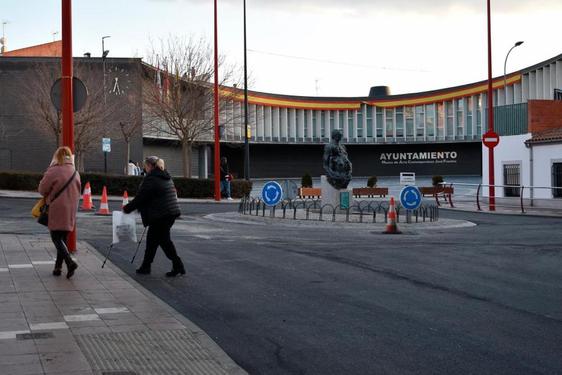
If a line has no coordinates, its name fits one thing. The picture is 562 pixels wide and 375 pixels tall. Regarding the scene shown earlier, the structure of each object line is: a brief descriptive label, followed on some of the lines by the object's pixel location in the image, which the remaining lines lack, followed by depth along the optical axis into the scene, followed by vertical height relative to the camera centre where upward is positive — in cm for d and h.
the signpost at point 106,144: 3760 +229
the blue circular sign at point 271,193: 2159 -6
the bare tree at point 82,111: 3834 +427
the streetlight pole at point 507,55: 4159 +764
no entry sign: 2838 +178
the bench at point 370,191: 3994 -6
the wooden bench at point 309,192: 3622 -7
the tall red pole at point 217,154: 3186 +149
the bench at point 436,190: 3397 -3
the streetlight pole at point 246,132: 3706 +276
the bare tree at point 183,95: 3859 +482
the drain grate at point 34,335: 650 -118
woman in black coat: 1017 -20
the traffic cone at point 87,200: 2400 -25
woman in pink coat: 977 -12
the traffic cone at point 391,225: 1803 -81
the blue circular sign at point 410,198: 1997 -21
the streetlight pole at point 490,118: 2888 +262
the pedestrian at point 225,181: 3378 +43
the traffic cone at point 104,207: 2227 -44
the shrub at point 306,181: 4667 +56
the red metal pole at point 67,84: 1242 +171
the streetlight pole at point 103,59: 4108 +732
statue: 2345 +71
